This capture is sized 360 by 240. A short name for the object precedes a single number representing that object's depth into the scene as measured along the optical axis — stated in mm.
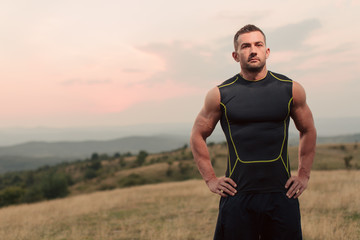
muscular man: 3676
